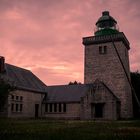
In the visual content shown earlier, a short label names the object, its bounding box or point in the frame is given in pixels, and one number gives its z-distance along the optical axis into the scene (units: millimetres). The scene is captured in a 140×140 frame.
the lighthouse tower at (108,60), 30386
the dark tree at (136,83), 33835
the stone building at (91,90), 28845
